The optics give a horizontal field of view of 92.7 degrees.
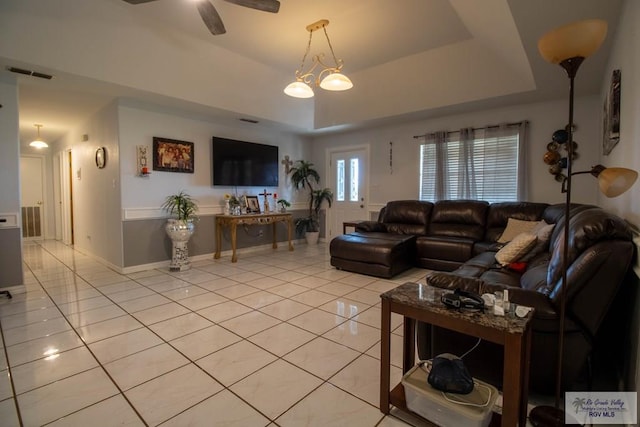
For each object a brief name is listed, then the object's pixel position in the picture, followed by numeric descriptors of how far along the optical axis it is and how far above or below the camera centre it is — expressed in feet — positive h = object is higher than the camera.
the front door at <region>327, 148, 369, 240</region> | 20.25 +0.85
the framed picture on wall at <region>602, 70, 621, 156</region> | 7.31 +2.22
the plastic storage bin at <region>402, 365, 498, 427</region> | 4.05 -2.81
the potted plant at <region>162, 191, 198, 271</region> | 14.16 -1.42
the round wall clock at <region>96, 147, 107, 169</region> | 14.99 +2.09
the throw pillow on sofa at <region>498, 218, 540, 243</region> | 12.32 -1.19
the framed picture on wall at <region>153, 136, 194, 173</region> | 14.62 +2.19
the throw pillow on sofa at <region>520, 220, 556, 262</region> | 8.89 -1.28
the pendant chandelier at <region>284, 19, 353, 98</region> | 10.56 +4.14
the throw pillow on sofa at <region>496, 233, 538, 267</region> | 8.89 -1.47
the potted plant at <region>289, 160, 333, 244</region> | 21.22 +0.15
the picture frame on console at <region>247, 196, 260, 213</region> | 18.17 -0.30
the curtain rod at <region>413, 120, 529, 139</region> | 14.27 +3.59
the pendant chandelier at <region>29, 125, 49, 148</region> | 20.02 +3.66
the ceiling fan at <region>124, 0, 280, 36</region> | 8.59 +5.51
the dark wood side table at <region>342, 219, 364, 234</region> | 16.88 -1.43
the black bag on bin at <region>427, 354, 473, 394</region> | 4.27 -2.55
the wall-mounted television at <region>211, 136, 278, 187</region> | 16.98 +2.12
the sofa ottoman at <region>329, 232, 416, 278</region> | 12.74 -2.37
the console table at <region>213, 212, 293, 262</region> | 16.17 -1.21
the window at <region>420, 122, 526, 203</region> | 14.65 +1.79
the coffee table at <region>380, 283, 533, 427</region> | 3.85 -1.80
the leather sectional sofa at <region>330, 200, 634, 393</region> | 4.63 -1.70
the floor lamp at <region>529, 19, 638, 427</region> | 4.07 +1.94
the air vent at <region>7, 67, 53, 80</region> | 10.11 +4.31
